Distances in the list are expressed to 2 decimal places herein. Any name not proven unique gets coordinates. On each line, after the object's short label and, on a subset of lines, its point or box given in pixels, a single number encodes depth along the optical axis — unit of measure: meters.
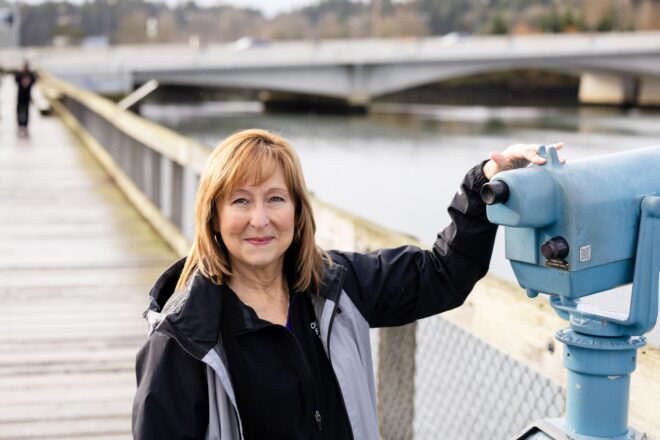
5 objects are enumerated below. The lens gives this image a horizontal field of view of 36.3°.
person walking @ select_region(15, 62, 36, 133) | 18.95
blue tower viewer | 1.67
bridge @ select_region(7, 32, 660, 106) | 43.28
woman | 1.93
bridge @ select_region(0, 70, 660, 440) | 2.65
